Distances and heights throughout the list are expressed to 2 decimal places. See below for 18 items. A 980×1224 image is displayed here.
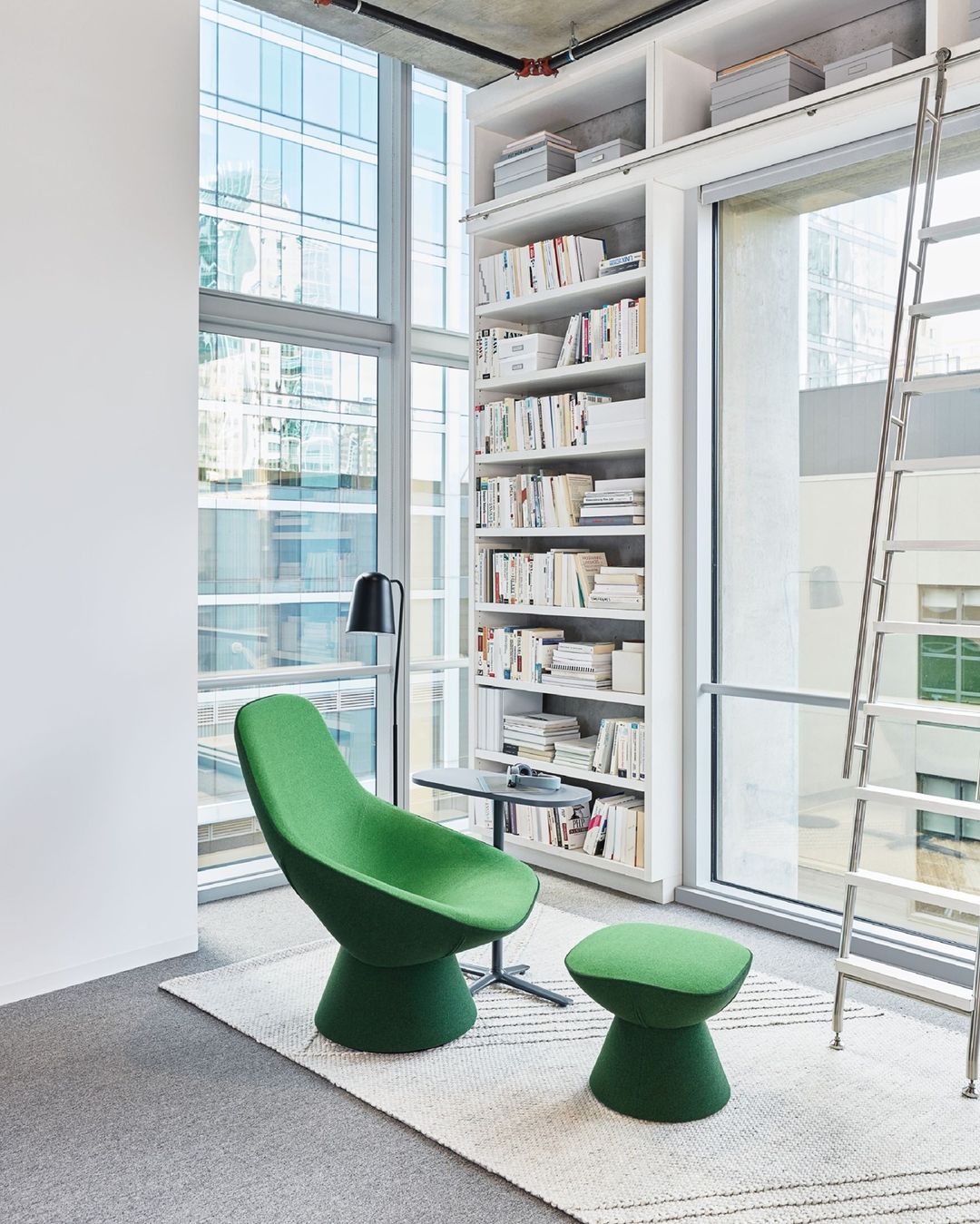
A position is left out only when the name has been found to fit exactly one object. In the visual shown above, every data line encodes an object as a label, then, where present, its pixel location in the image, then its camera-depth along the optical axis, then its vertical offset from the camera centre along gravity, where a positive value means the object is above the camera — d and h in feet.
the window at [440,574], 16.11 +0.13
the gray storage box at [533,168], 14.40 +5.56
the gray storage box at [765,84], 11.88 +5.54
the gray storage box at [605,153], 13.53 +5.40
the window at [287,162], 13.74 +5.53
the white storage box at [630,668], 13.46 -1.04
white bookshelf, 12.01 +4.77
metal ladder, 9.08 -0.39
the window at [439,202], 15.87 +5.61
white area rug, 7.37 -4.09
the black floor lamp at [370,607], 12.30 -0.27
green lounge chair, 9.02 -2.72
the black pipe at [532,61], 12.66 +6.63
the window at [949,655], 10.93 -0.71
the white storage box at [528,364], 14.55 +2.95
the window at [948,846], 11.02 -2.67
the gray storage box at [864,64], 11.00 +5.33
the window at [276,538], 13.80 +0.59
